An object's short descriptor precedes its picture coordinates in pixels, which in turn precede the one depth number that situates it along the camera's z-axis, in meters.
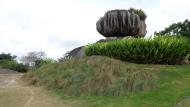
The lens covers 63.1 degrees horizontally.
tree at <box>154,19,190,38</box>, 15.75
